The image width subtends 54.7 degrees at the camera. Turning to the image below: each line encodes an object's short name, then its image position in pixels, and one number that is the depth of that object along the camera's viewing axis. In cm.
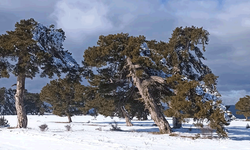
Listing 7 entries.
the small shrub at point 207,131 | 1707
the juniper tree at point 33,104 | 8074
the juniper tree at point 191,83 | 1645
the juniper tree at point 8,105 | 9212
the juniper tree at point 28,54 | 1908
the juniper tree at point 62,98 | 4438
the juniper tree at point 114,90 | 2259
